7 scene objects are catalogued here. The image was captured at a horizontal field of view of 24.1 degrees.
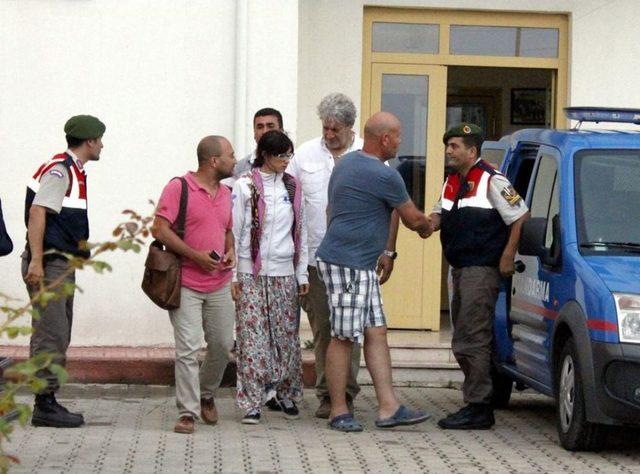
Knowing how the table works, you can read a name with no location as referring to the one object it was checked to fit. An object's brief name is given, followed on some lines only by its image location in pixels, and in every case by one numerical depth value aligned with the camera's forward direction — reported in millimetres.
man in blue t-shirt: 9070
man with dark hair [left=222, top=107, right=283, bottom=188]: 10102
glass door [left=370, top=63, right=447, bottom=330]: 12930
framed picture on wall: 14062
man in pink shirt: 9031
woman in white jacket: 9477
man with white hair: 9688
